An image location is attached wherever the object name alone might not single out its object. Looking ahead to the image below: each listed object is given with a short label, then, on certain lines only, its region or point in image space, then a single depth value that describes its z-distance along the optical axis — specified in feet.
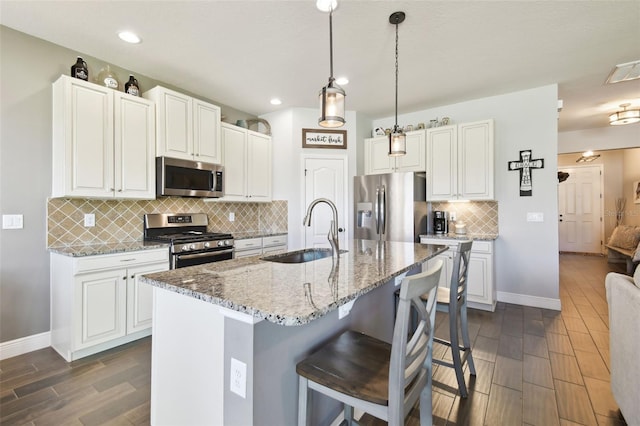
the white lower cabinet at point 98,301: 7.73
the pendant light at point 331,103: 5.90
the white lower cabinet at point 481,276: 11.53
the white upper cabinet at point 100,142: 8.22
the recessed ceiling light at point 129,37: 8.19
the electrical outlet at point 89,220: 9.25
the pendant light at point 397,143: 8.25
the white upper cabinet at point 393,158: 13.82
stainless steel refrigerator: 12.80
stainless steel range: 9.64
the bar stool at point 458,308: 6.26
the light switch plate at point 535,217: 12.14
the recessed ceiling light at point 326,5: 6.95
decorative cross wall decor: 12.30
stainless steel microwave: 10.14
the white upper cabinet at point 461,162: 12.26
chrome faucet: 6.17
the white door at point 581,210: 23.97
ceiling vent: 9.99
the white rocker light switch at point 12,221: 7.95
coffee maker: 13.62
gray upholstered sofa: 4.77
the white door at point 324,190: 14.28
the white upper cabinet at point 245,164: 12.85
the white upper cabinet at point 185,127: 10.11
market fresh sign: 14.39
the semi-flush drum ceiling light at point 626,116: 13.91
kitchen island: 3.48
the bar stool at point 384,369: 3.16
